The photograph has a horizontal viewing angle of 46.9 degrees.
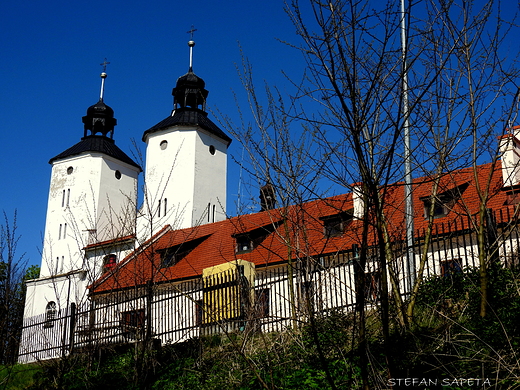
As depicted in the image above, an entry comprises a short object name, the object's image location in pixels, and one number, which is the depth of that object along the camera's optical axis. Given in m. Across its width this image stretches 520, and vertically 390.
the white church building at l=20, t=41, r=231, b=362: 34.69
